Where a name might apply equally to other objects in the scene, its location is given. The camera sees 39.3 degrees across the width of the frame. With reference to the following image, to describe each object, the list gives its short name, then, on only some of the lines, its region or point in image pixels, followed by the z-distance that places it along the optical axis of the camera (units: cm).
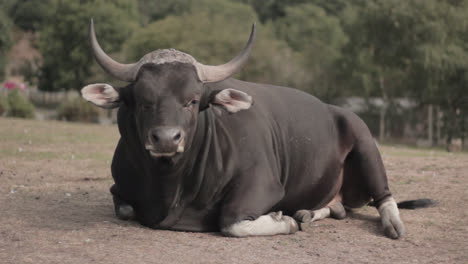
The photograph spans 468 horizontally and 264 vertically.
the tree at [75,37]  5900
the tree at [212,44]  4778
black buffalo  613
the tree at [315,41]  4931
